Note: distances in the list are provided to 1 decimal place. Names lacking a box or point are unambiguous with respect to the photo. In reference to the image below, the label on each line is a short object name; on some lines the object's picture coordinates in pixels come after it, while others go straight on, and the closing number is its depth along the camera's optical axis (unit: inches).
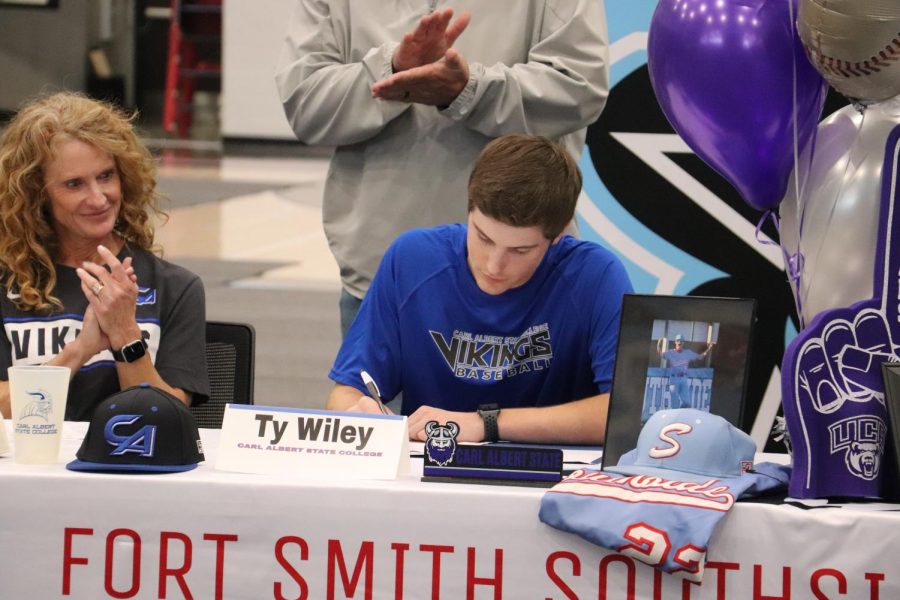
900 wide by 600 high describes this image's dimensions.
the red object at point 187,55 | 1156.5
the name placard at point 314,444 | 178.7
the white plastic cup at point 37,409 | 180.5
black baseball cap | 178.7
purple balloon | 181.2
